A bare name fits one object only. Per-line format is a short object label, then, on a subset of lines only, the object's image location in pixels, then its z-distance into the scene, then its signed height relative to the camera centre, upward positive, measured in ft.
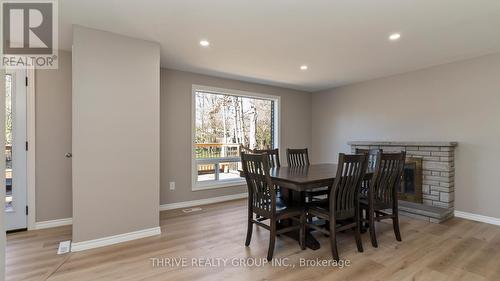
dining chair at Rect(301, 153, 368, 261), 7.61 -1.92
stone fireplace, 11.64 -2.07
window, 14.52 +0.65
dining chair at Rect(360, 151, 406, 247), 8.51 -1.81
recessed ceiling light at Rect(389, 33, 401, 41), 8.80 +3.77
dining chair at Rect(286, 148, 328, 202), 12.86 -0.97
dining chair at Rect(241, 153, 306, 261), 7.74 -2.11
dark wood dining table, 7.64 -1.28
